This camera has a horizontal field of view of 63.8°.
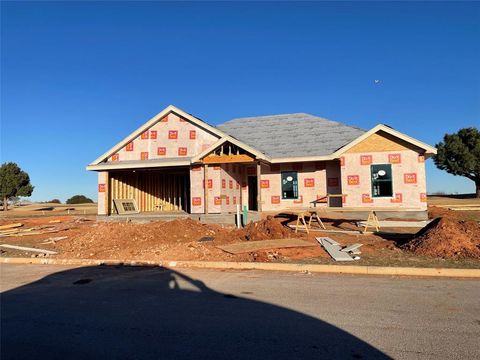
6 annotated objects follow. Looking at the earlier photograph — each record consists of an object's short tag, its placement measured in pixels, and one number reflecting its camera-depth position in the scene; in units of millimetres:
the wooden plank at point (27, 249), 12719
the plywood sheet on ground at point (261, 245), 11523
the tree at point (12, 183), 58847
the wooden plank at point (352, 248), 11145
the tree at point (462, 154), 56150
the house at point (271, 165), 19859
